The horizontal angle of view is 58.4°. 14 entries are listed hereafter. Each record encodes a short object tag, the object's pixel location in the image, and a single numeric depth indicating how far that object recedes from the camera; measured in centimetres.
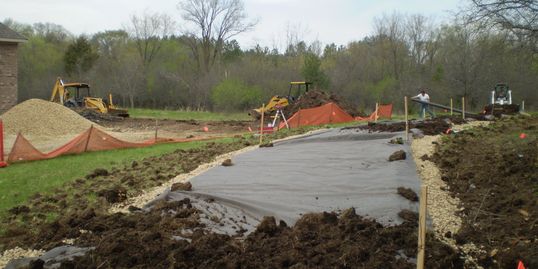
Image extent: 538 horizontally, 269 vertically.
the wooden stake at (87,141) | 1415
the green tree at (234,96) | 3962
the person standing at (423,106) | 2023
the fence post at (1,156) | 1192
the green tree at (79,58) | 5281
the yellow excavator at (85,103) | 2975
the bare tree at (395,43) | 4756
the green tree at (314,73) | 4009
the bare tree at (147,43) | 6228
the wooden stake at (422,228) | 372
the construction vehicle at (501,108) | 2142
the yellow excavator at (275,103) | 2534
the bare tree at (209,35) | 5862
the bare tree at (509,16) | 1084
